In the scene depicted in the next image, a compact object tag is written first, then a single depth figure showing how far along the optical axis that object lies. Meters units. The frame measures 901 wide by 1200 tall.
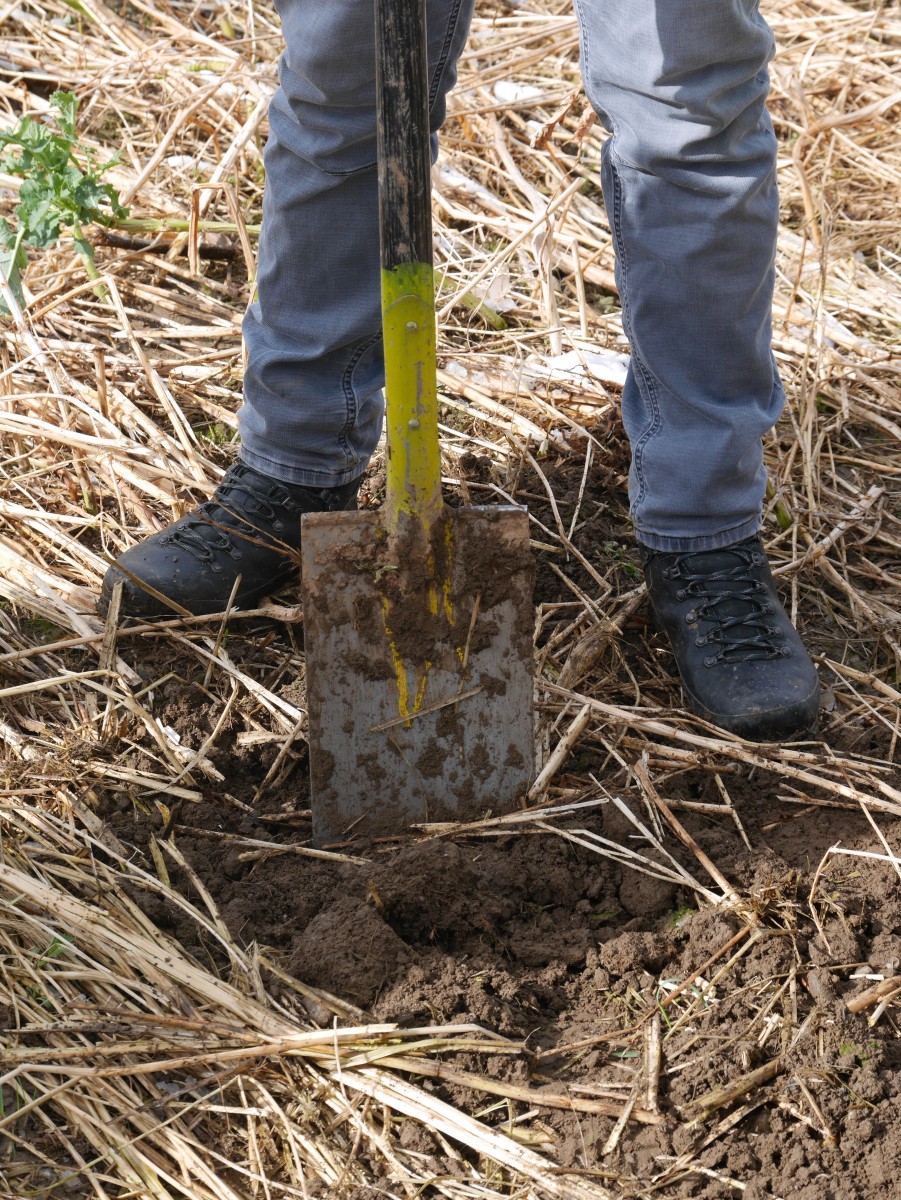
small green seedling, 3.27
